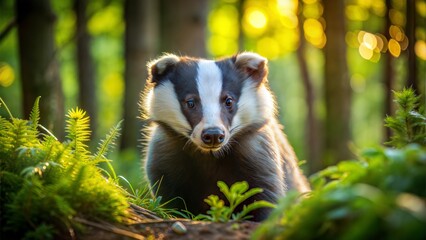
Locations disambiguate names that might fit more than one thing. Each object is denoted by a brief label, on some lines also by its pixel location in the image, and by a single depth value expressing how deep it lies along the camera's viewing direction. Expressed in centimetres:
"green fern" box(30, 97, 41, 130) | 392
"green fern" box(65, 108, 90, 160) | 382
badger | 529
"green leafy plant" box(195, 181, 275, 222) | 339
